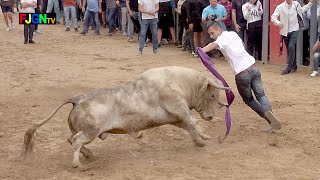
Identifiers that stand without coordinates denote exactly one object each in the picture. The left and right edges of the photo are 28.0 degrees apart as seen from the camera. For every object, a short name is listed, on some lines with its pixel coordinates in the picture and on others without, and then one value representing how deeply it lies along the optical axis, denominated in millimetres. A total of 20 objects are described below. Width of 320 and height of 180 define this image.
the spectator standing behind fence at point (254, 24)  15047
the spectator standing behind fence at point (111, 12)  21703
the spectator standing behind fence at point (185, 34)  17000
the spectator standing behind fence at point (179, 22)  17500
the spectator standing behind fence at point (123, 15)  20609
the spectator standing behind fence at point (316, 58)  13484
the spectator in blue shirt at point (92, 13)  21839
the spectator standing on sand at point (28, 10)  18609
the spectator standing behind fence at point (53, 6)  25034
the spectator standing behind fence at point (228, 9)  15945
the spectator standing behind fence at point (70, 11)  22516
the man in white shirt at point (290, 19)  13812
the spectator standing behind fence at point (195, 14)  16406
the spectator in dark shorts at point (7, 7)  22203
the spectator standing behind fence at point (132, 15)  19672
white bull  7547
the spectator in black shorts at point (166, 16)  18156
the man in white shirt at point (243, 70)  8789
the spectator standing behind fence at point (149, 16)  16781
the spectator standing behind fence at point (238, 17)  15531
